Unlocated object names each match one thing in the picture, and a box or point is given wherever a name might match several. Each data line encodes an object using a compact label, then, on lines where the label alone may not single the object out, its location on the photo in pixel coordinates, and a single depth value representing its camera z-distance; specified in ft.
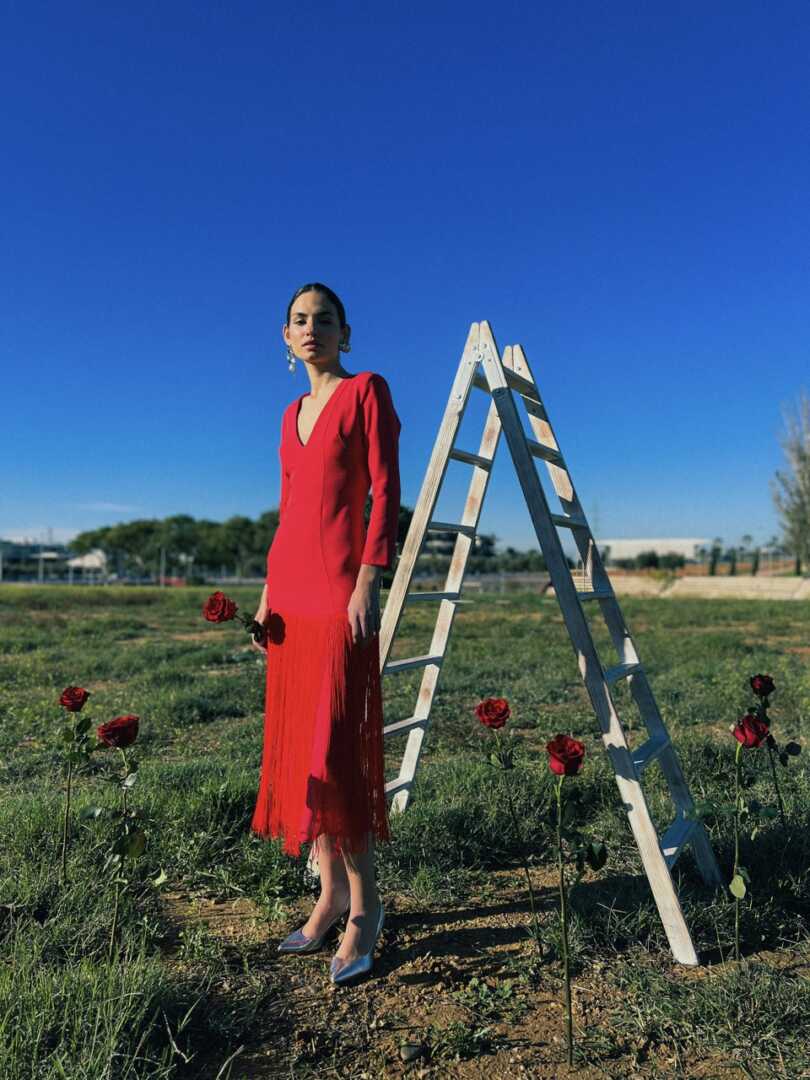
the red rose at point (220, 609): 7.84
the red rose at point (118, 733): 6.91
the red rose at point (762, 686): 8.70
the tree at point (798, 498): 133.80
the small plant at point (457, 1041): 6.20
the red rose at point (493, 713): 7.24
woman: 7.23
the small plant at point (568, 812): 6.05
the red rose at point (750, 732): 7.47
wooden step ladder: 7.73
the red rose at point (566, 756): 6.12
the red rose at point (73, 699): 8.07
